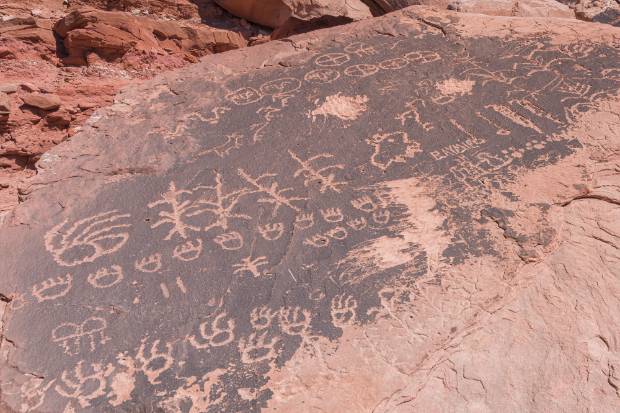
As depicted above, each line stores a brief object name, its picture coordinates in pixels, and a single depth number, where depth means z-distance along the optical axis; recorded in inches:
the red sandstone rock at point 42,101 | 143.4
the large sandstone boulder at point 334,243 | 79.9
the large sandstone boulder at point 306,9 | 175.6
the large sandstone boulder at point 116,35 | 162.7
